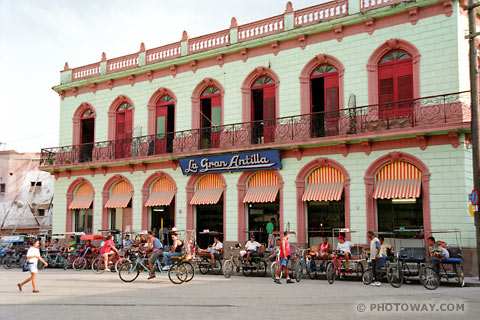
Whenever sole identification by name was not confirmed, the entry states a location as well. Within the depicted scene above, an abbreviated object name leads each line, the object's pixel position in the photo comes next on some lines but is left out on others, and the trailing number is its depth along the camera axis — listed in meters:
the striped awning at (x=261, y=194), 22.53
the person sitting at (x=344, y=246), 18.35
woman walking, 14.56
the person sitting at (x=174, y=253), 17.94
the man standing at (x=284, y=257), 17.14
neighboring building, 41.19
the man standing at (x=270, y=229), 21.78
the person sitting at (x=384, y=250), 16.56
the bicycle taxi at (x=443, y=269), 15.16
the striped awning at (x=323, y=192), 20.94
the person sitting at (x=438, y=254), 15.70
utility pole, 16.62
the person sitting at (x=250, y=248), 19.86
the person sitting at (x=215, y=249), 20.52
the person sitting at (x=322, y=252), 18.56
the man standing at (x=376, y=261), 16.22
